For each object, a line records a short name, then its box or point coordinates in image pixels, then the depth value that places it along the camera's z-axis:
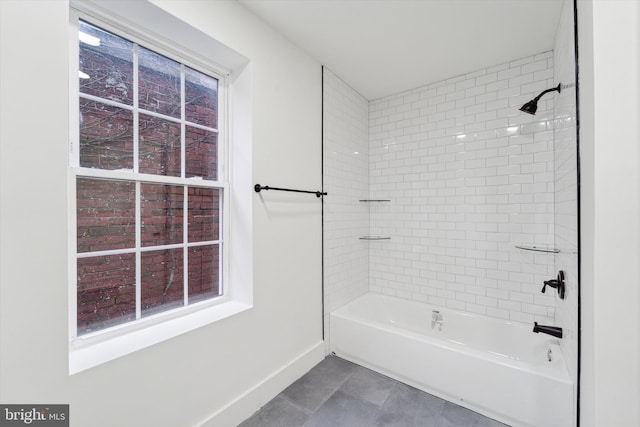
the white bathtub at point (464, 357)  1.61
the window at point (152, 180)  1.28
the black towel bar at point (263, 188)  1.82
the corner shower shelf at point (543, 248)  1.97
